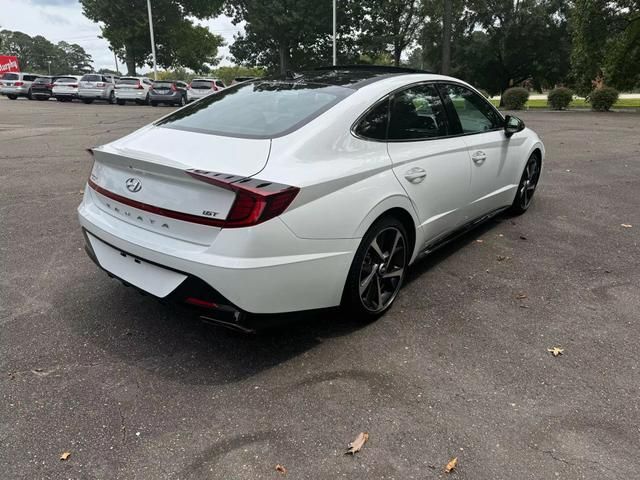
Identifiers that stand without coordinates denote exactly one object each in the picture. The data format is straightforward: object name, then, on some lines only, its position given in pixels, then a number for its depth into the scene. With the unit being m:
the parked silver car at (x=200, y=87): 26.38
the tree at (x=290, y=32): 37.94
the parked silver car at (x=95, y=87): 28.55
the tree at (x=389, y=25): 38.91
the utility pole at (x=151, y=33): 38.19
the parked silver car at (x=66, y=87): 29.09
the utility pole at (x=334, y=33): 34.27
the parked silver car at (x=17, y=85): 31.39
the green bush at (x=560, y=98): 23.38
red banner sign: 57.56
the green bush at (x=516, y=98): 23.84
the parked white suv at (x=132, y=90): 27.69
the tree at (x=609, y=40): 22.98
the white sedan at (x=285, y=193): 2.55
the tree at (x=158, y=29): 41.16
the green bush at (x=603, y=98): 21.19
